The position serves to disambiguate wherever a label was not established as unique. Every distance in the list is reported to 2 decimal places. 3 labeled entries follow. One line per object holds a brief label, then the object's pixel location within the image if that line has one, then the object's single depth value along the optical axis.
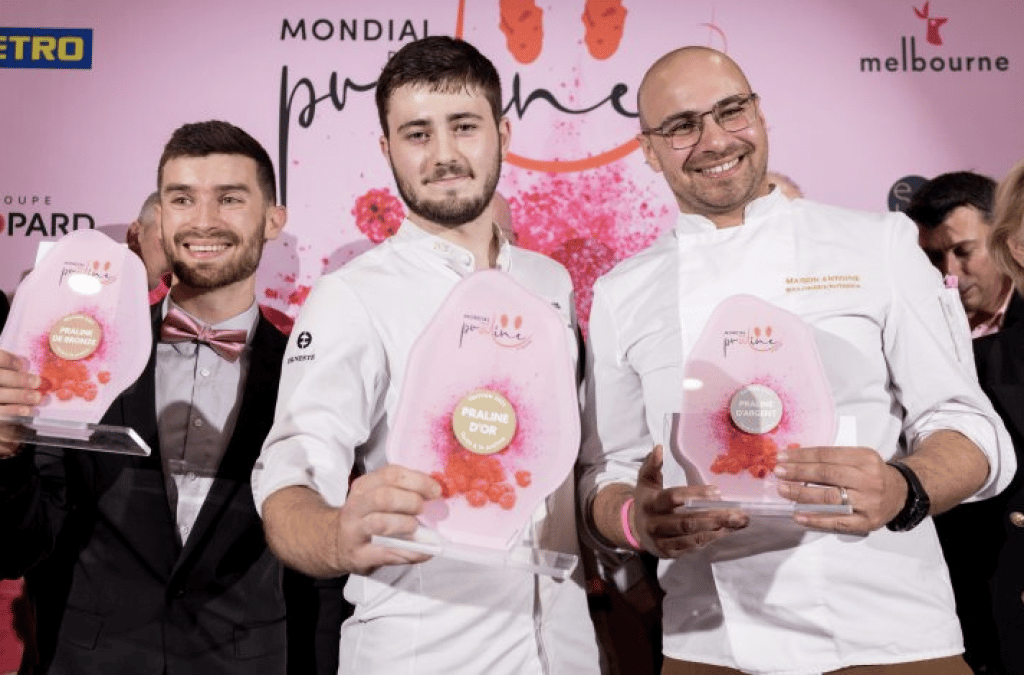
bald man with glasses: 1.59
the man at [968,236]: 2.73
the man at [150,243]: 2.73
